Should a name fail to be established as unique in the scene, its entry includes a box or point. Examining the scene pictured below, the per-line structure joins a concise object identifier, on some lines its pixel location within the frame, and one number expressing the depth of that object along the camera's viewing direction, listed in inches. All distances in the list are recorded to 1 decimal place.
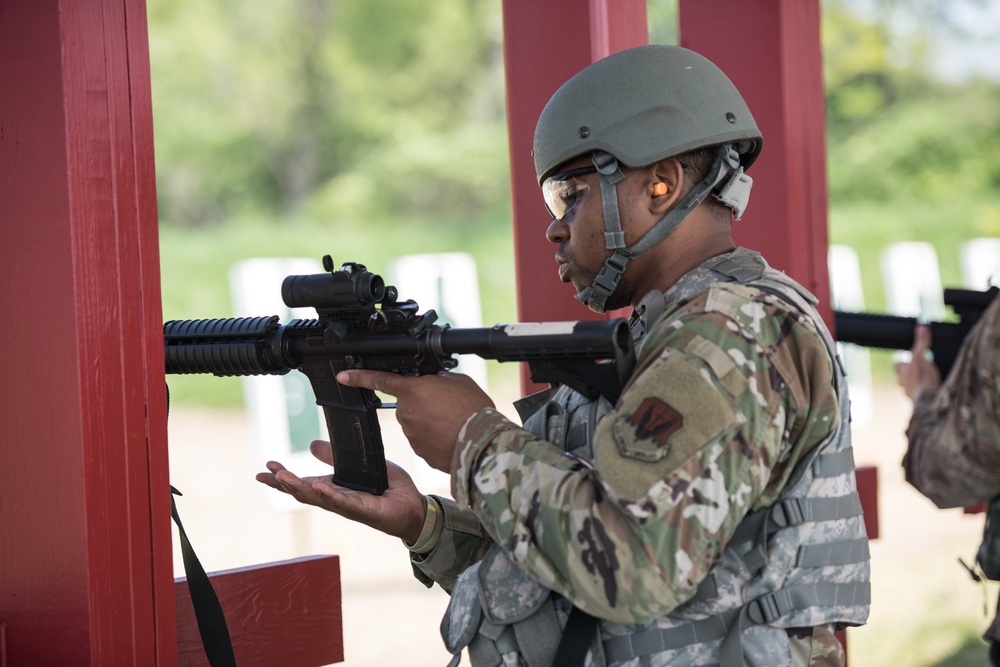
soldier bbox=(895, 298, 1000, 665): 101.7
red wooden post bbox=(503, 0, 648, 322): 108.0
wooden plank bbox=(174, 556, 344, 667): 85.1
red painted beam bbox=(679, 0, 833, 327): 127.1
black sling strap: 81.6
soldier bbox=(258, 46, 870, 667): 60.4
